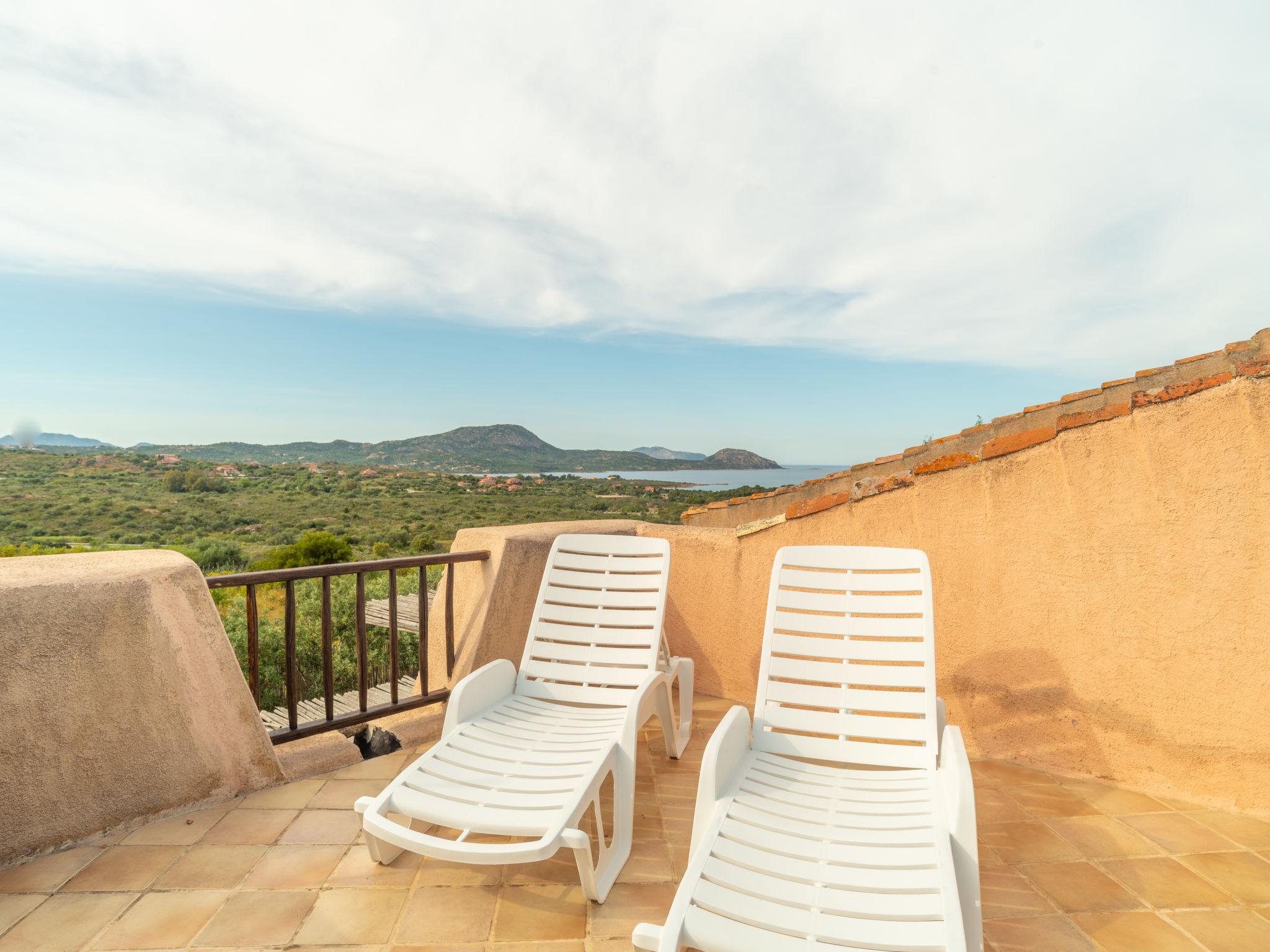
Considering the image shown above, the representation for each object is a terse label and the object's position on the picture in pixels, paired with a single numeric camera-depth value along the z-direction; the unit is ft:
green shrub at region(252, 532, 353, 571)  59.06
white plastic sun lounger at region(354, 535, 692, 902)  6.91
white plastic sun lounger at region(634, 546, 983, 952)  5.24
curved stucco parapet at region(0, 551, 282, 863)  7.84
